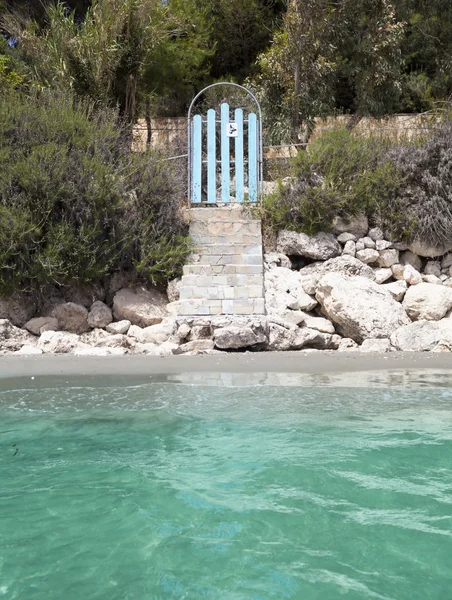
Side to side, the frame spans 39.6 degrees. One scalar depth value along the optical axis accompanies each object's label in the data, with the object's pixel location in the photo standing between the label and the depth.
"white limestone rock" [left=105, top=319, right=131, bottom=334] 8.21
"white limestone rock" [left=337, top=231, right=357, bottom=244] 9.56
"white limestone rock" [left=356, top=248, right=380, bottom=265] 9.34
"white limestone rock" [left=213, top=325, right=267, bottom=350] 7.45
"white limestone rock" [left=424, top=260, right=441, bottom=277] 9.45
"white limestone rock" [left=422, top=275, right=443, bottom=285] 9.16
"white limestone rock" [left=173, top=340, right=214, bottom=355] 7.44
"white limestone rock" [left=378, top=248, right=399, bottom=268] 9.36
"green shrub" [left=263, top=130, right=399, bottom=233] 9.48
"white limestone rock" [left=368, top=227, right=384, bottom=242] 9.57
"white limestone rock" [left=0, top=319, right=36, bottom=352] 7.72
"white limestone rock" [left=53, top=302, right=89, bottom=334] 8.45
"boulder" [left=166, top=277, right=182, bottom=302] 8.88
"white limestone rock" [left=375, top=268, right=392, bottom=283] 9.12
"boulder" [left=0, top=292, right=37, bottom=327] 8.52
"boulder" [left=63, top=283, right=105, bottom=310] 8.87
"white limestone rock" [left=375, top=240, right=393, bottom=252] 9.44
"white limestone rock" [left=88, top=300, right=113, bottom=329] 8.41
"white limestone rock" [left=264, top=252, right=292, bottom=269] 9.41
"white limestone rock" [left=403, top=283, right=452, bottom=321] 8.29
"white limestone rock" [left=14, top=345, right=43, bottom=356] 7.35
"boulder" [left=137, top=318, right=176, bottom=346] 7.86
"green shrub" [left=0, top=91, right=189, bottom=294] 8.48
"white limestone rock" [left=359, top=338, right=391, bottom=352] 7.34
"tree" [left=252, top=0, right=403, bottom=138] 12.77
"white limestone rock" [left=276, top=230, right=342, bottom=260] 9.34
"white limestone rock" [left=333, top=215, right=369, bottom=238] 9.62
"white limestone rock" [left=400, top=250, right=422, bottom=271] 9.54
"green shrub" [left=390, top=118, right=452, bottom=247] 9.37
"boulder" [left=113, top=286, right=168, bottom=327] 8.49
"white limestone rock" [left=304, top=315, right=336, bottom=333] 8.05
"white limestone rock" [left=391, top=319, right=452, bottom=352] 7.28
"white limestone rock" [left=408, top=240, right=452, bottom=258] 9.44
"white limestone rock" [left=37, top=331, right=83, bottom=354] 7.48
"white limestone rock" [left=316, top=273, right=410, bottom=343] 7.77
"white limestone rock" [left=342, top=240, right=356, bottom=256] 9.45
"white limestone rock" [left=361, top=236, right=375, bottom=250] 9.48
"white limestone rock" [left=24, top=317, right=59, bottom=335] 8.23
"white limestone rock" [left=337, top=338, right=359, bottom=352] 7.71
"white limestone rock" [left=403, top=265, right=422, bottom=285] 9.05
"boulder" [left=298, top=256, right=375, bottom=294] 9.03
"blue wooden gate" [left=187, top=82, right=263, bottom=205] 10.30
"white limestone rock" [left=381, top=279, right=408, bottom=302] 8.77
